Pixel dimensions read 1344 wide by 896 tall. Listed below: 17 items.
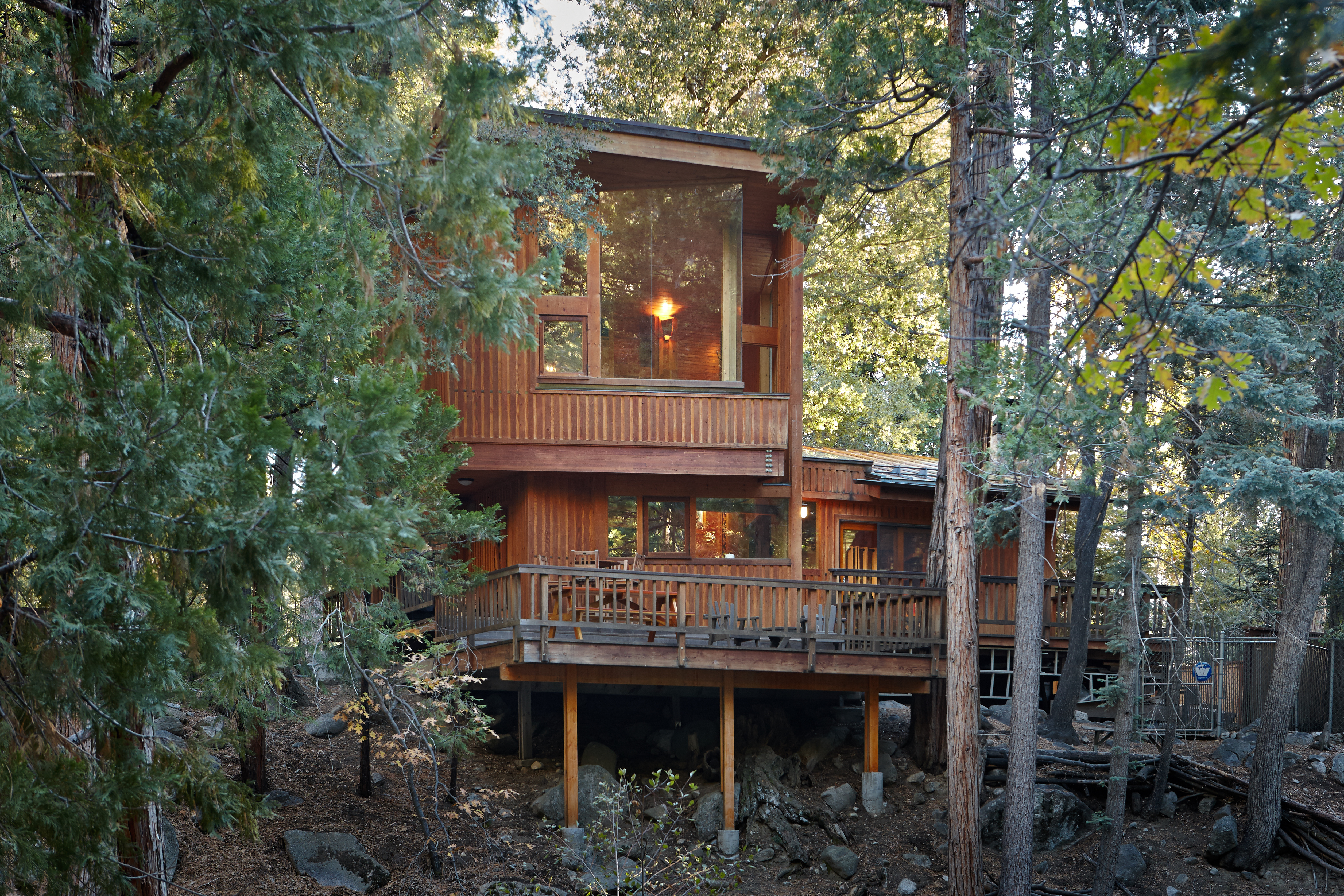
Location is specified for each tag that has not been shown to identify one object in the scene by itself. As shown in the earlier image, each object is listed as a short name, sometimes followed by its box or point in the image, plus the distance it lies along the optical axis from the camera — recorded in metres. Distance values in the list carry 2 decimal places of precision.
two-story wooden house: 12.82
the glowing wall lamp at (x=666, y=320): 15.47
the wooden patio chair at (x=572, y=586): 11.77
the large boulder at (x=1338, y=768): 13.05
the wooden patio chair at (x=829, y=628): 12.42
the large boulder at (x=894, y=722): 15.56
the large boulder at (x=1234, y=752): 14.26
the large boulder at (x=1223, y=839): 11.95
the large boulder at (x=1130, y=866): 11.80
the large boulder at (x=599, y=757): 14.24
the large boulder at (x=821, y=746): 14.21
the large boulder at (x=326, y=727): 15.42
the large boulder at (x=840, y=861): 11.96
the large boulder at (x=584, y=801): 12.92
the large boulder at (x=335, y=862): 10.41
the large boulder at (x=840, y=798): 13.27
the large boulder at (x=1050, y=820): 12.66
